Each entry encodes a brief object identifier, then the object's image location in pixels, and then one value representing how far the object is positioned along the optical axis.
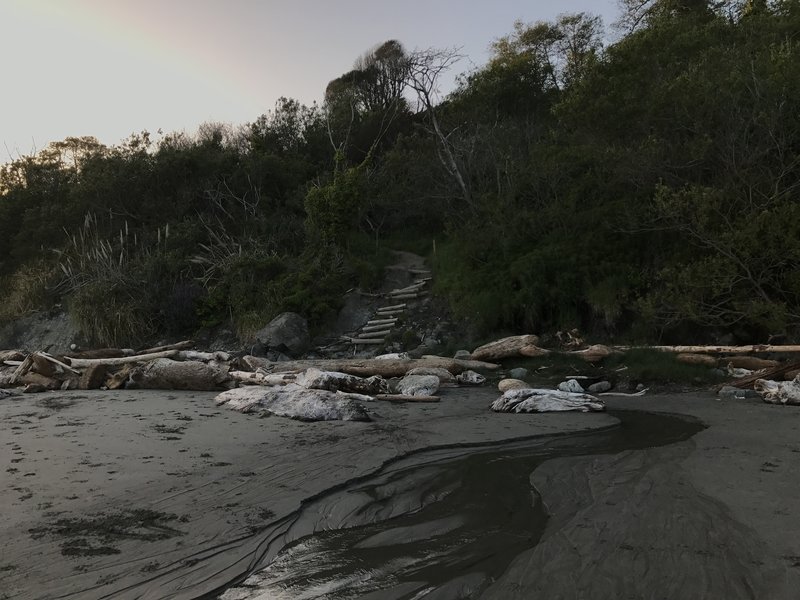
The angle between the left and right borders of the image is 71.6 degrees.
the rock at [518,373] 10.24
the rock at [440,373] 10.00
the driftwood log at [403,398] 7.98
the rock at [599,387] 9.11
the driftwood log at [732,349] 9.56
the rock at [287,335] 15.12
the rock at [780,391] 7.15
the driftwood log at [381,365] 10.55
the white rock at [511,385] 8.80
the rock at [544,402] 6.85
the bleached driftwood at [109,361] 10.90
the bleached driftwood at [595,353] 10.36
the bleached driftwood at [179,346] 14.54
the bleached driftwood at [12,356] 12.00
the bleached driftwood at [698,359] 9.62
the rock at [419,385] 8.59
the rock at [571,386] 8.76
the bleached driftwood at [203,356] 11.69
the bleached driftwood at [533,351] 10.97
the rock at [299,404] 6.22
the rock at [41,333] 18.72
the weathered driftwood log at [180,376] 8.91
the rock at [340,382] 7.92
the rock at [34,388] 8.69
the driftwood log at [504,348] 11.27
